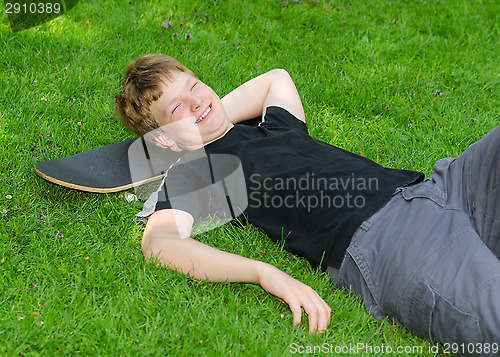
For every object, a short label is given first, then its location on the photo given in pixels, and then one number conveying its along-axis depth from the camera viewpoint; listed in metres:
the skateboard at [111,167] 3.11
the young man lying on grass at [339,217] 2.20
